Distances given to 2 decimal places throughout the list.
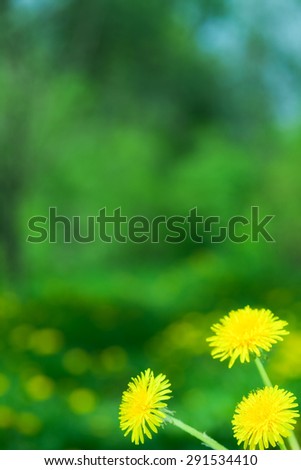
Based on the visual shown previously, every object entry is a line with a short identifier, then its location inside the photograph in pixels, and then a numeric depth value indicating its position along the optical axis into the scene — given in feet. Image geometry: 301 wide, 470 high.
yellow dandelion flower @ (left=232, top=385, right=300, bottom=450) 2.46
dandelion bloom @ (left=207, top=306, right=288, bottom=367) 2.54
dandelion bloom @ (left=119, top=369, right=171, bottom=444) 2.48
